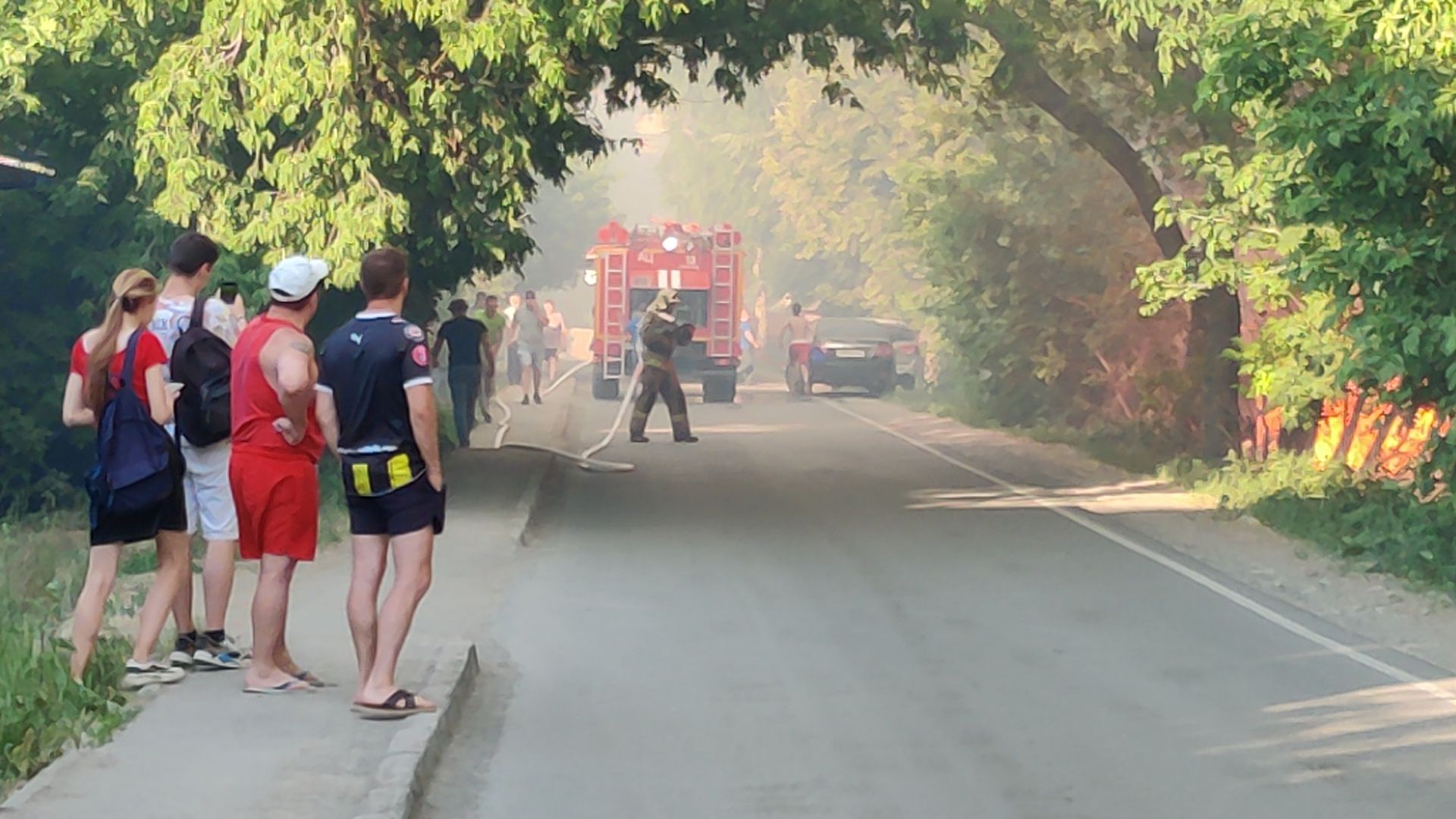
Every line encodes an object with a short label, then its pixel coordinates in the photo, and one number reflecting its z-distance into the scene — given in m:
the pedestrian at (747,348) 50.28
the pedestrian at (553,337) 45.97
